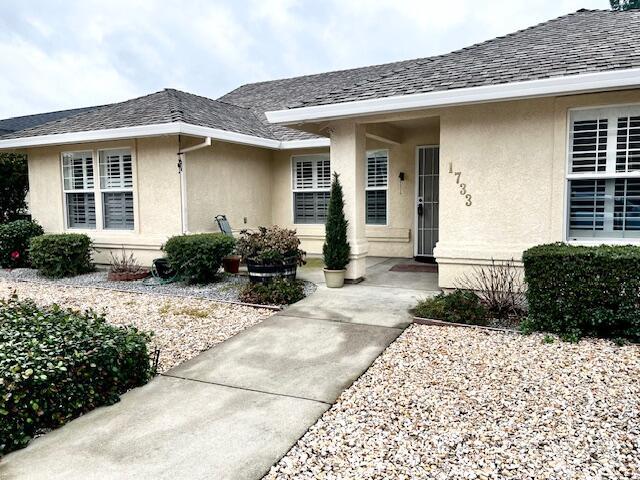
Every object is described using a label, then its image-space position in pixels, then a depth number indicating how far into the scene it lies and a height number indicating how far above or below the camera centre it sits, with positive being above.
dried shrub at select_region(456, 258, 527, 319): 5.90 -1.13
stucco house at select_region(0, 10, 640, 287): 6.11 +0.90
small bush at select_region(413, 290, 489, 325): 5.61 -1.28
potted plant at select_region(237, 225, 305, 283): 7.59 -0.75
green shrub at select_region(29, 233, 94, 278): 9.27 -0.83
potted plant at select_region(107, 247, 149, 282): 8.96 -1.19
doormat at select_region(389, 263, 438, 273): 9.19 -1.24
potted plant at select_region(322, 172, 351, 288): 7.62 -0.58
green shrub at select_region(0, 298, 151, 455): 3.12 -1.17
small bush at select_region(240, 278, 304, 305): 6.76 -1.25
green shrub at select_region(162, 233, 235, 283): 8.10 -0.78
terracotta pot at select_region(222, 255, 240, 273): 9.31 -1.09
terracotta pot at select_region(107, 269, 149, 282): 8.94 -1.27
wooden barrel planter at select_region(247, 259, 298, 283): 7.59 -1.02
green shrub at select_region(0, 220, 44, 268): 10.31 -0.65
